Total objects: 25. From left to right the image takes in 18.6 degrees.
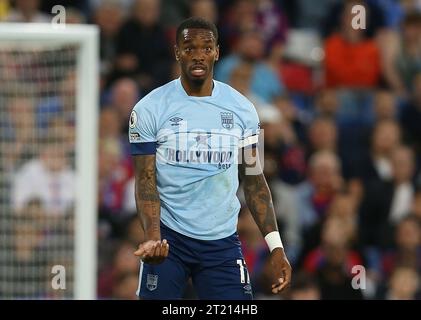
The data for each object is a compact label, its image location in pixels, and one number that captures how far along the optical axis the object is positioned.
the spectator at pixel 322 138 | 12.68
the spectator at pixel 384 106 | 13.13
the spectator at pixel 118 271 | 10.66
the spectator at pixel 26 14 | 12.75
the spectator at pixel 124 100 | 12.12
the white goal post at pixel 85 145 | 9.14
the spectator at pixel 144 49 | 12.66
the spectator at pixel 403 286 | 11.25
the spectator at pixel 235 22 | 13.32
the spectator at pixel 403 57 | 13.63
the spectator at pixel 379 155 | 12.59
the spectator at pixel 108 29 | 13.17
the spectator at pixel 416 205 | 12.22
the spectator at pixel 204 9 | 13.29
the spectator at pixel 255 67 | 12.77
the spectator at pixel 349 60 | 13.50
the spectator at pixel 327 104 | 13.12
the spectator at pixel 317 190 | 12.02
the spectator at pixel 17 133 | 9.99
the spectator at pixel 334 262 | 10.68
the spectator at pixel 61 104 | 9.76
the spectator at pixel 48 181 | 9.98
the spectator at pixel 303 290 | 10.54
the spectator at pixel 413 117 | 13.23
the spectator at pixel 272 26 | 13.60
